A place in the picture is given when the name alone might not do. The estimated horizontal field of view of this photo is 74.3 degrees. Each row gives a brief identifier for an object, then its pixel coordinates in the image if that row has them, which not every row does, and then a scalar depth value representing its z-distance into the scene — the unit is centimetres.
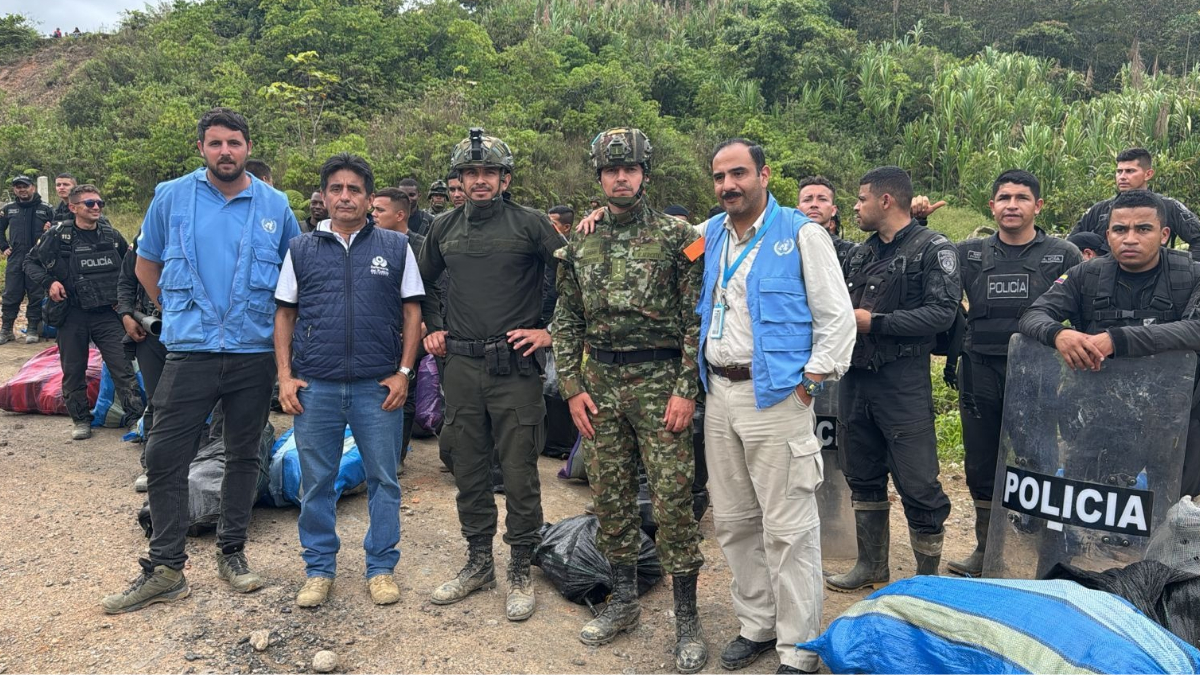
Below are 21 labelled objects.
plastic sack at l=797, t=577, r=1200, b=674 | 228
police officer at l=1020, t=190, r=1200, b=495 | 314
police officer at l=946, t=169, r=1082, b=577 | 399
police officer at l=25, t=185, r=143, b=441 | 629
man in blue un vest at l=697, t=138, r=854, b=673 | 295
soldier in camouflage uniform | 326
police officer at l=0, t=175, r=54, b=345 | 908
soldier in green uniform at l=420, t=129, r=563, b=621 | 370
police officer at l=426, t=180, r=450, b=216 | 792
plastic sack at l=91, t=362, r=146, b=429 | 665
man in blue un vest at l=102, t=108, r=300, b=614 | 359
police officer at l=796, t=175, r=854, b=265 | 475
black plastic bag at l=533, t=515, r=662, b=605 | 374
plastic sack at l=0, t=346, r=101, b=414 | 694
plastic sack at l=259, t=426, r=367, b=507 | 473
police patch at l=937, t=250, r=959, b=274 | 362
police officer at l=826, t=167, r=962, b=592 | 361
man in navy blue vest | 364
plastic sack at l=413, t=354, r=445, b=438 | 620
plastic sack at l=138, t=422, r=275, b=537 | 436
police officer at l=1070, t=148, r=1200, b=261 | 473
